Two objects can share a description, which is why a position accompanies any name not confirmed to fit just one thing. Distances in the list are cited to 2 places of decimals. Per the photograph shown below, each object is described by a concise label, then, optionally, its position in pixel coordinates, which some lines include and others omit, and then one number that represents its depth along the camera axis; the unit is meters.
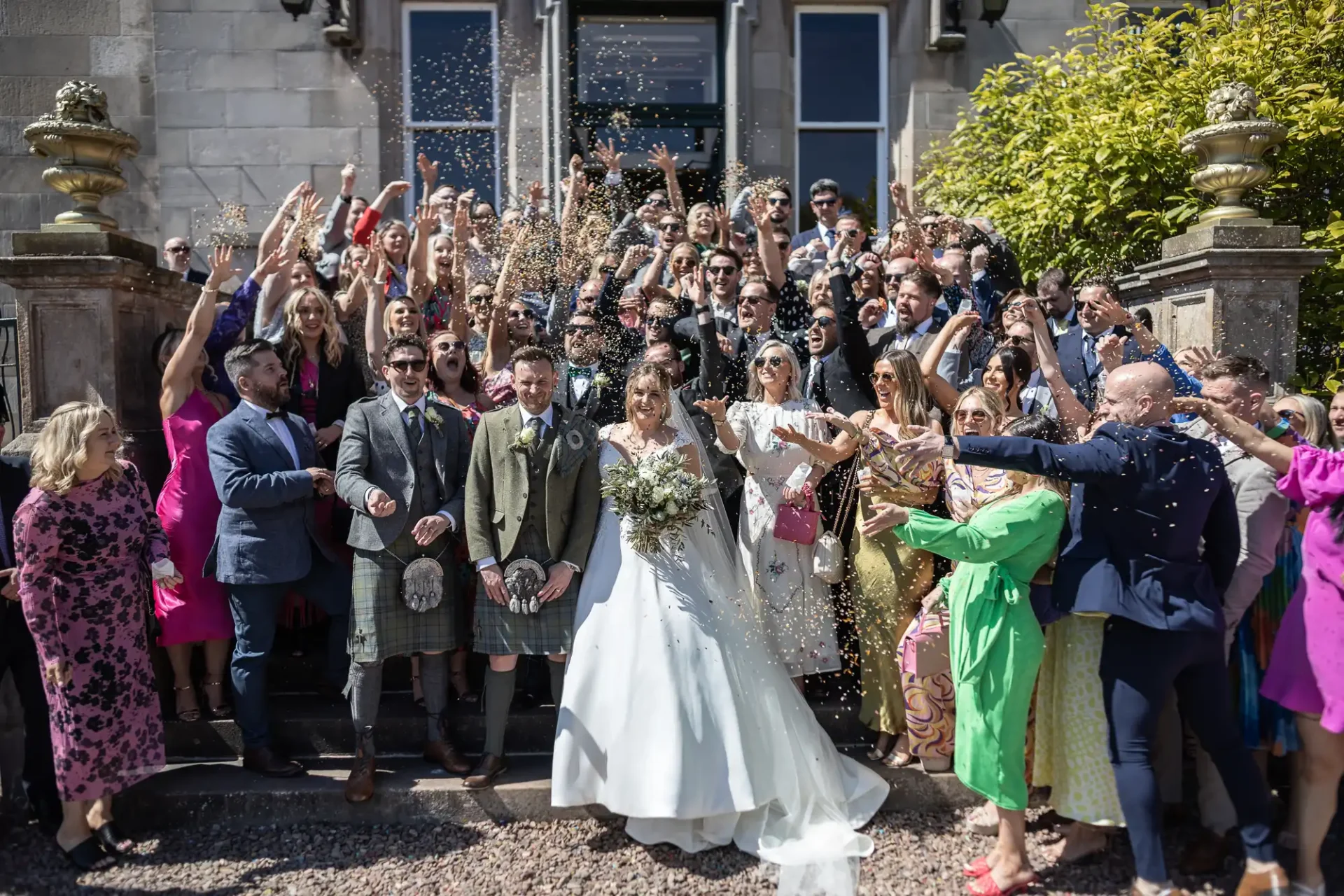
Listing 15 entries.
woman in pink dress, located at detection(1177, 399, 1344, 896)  3.79
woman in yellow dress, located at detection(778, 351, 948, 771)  4.88
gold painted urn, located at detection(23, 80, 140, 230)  5.36
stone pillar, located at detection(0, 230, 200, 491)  5.31
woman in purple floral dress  4.33
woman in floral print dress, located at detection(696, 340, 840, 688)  4.97
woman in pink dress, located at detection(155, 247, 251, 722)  5.09
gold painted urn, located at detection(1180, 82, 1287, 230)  5.44
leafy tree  6.38
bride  4.32
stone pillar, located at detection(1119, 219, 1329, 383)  5.38
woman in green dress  3.93
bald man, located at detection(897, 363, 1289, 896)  3.73
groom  4.75
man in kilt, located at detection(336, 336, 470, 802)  4.72
